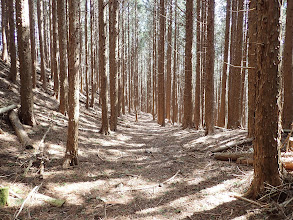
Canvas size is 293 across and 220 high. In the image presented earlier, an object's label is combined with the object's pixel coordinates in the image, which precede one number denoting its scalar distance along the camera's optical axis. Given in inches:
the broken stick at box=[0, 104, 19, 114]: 278.4
